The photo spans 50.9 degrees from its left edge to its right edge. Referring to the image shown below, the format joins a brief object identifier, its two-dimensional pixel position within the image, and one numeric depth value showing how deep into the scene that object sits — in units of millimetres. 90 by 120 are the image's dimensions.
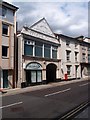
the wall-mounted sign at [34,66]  12091
